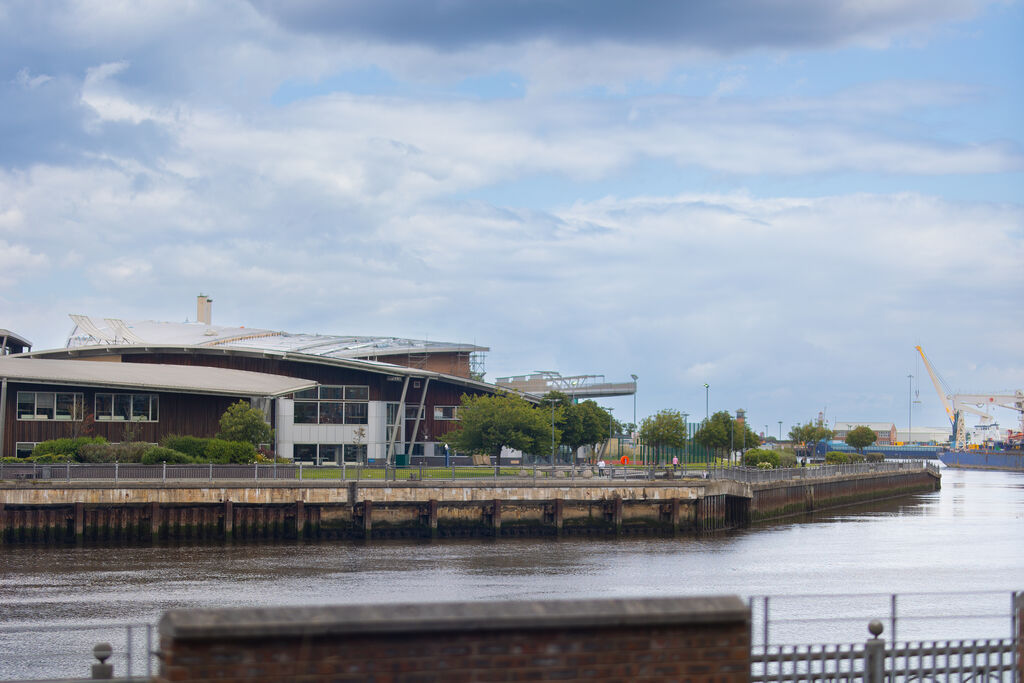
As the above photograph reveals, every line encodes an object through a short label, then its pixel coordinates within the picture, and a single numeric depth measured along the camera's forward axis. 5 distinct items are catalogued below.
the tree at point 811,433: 181.00
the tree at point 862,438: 176.26
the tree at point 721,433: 116.75
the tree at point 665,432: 103.56
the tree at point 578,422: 100.19
